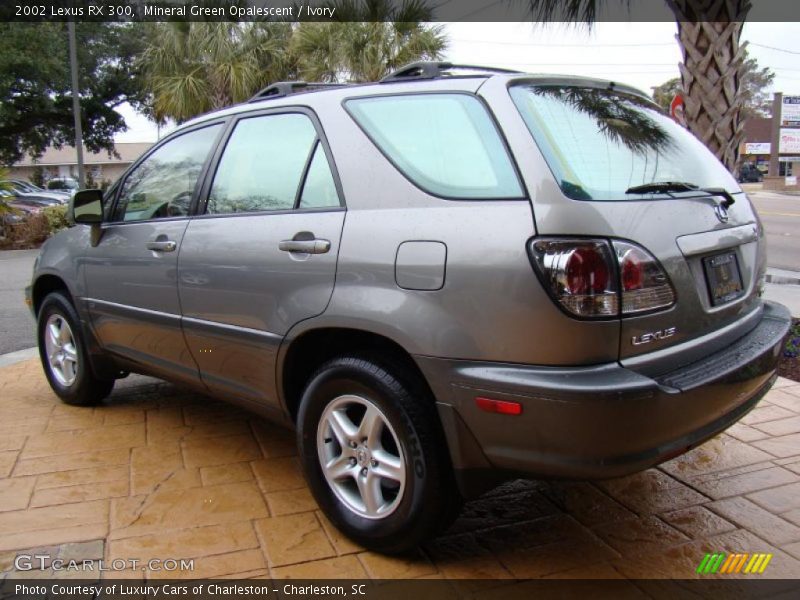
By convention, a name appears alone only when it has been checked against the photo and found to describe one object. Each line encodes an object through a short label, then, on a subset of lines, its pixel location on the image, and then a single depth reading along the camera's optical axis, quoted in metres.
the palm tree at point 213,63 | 15.88
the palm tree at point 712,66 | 5.68
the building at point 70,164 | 55.88
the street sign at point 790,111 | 44.56
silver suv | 2.25
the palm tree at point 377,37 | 15.17
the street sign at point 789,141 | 44.88
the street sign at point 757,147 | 60.03
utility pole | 16.23
